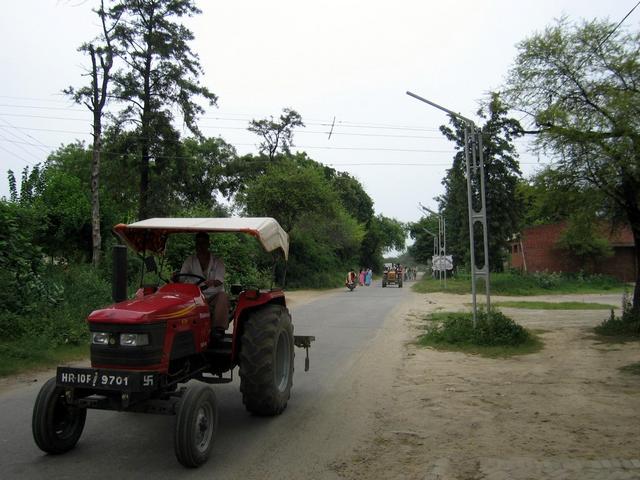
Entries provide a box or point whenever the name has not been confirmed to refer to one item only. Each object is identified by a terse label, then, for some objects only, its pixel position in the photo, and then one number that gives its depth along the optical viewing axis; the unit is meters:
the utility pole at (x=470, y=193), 12.33
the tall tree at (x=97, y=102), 18.83
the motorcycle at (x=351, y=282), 41.12
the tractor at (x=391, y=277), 50.29
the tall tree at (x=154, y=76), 28.00
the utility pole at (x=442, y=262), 38.09
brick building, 47.94
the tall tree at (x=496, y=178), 39.25
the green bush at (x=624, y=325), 13.42
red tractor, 4.88
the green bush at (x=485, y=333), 12.41
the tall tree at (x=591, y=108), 12.04
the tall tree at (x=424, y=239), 85.62
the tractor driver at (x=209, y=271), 6.50
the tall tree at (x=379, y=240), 79.84
